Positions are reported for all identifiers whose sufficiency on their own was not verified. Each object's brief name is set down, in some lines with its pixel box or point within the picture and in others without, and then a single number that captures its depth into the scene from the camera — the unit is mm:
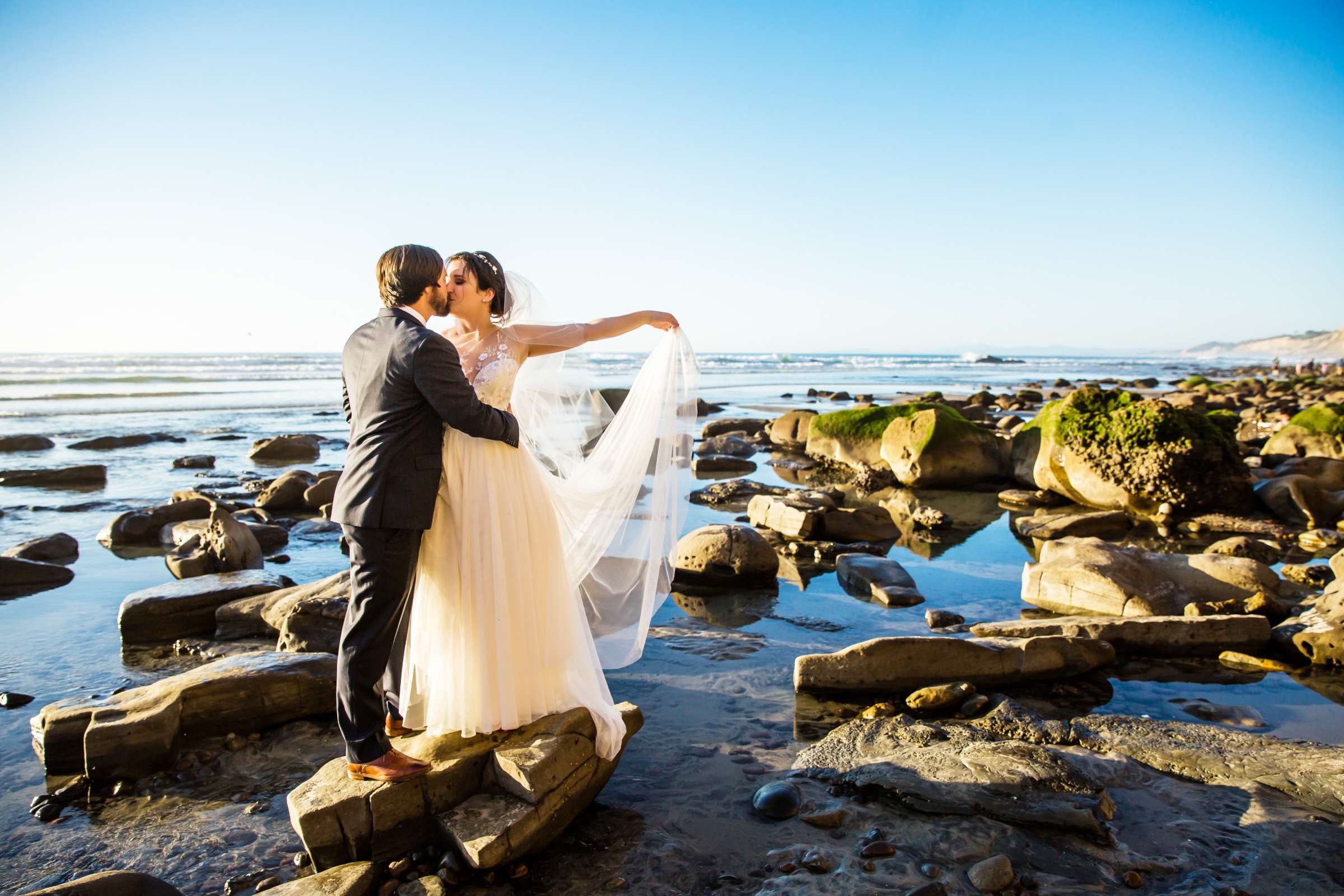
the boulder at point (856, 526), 10016
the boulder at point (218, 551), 8391
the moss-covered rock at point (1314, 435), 13961
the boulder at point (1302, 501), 10297
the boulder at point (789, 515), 9812
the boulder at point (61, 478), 14062
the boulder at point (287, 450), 16859
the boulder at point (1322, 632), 6004
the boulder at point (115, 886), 3021
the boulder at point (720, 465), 15391
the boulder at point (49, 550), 8875
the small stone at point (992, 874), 3445
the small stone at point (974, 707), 5254
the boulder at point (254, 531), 9461
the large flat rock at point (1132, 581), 6980
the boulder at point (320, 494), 11852
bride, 3967
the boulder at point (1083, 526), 10229
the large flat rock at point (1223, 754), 4242
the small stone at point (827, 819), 3996
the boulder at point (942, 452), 13469
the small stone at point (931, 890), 3383
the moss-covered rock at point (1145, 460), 10766
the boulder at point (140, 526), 9844
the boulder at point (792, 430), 18141
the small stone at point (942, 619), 6949
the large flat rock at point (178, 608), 6645
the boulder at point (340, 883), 3307
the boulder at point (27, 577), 7957
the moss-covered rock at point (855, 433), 14820
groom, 3639
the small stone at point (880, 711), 5246
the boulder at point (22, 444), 17406
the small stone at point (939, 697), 5312
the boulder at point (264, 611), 6645
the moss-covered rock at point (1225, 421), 12148
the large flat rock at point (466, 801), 3541
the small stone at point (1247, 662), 6023
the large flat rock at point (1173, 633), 6289
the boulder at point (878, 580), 7621
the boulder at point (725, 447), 16438
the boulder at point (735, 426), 19625
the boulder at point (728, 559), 8125
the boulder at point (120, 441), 18109
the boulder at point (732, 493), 12047
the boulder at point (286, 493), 11773
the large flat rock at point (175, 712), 4430
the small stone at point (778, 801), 4090
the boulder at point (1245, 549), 8469
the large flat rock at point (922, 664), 5574
